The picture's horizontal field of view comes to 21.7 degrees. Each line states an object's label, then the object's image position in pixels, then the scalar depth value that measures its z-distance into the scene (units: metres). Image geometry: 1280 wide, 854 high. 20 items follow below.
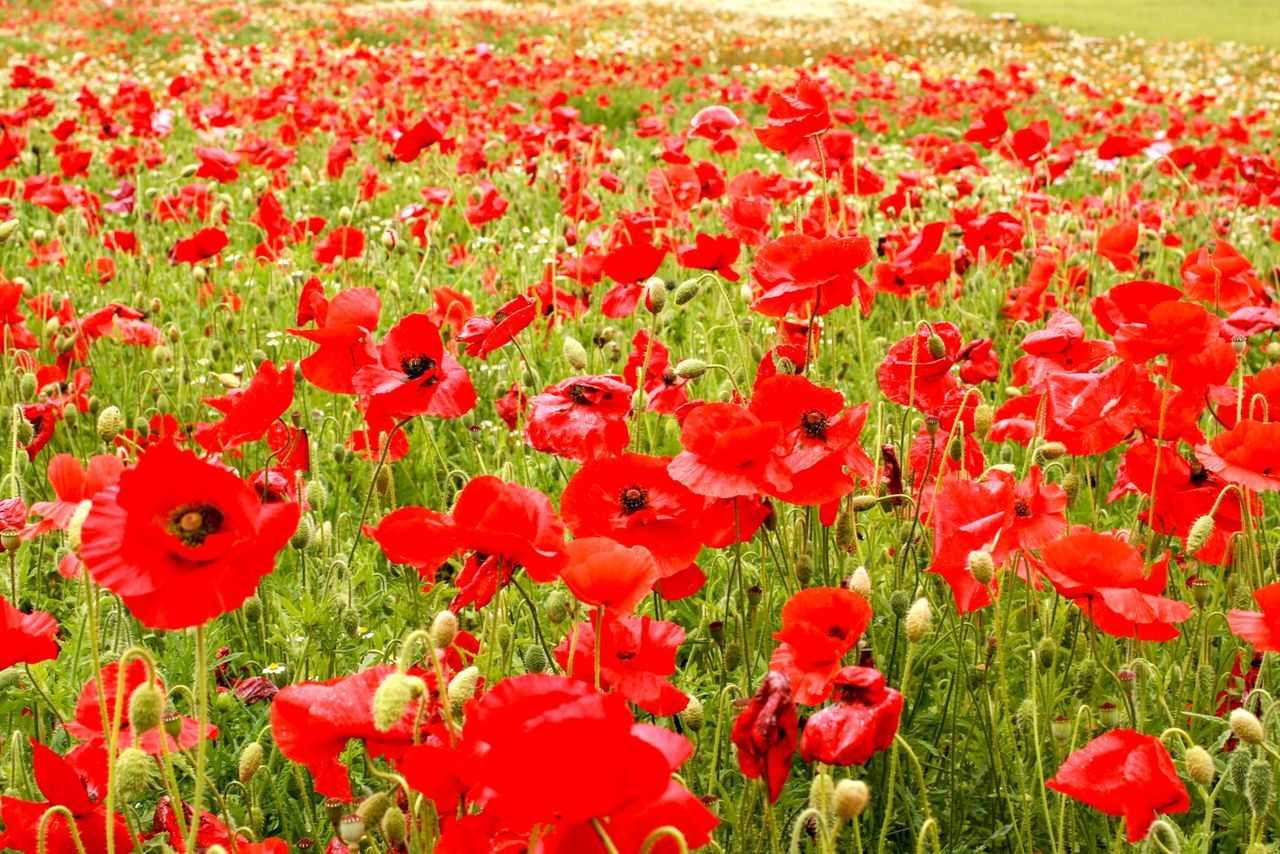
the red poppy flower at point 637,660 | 1.47
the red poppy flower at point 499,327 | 1.71
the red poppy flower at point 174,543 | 1.36
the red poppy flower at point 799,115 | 1.87
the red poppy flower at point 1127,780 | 1.41
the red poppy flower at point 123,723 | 1.50
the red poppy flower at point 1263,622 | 1.46
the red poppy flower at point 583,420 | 1.63
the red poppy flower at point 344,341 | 1.69
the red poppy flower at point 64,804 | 1.44
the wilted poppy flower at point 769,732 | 1.39
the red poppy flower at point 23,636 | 1.47
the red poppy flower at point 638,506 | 1.54
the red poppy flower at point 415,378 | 1.66
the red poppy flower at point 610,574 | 1.43
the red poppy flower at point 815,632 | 1.47
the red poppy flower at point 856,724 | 1.41
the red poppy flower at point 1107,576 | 1.50
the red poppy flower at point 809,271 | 1.67
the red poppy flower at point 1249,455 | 1.58
